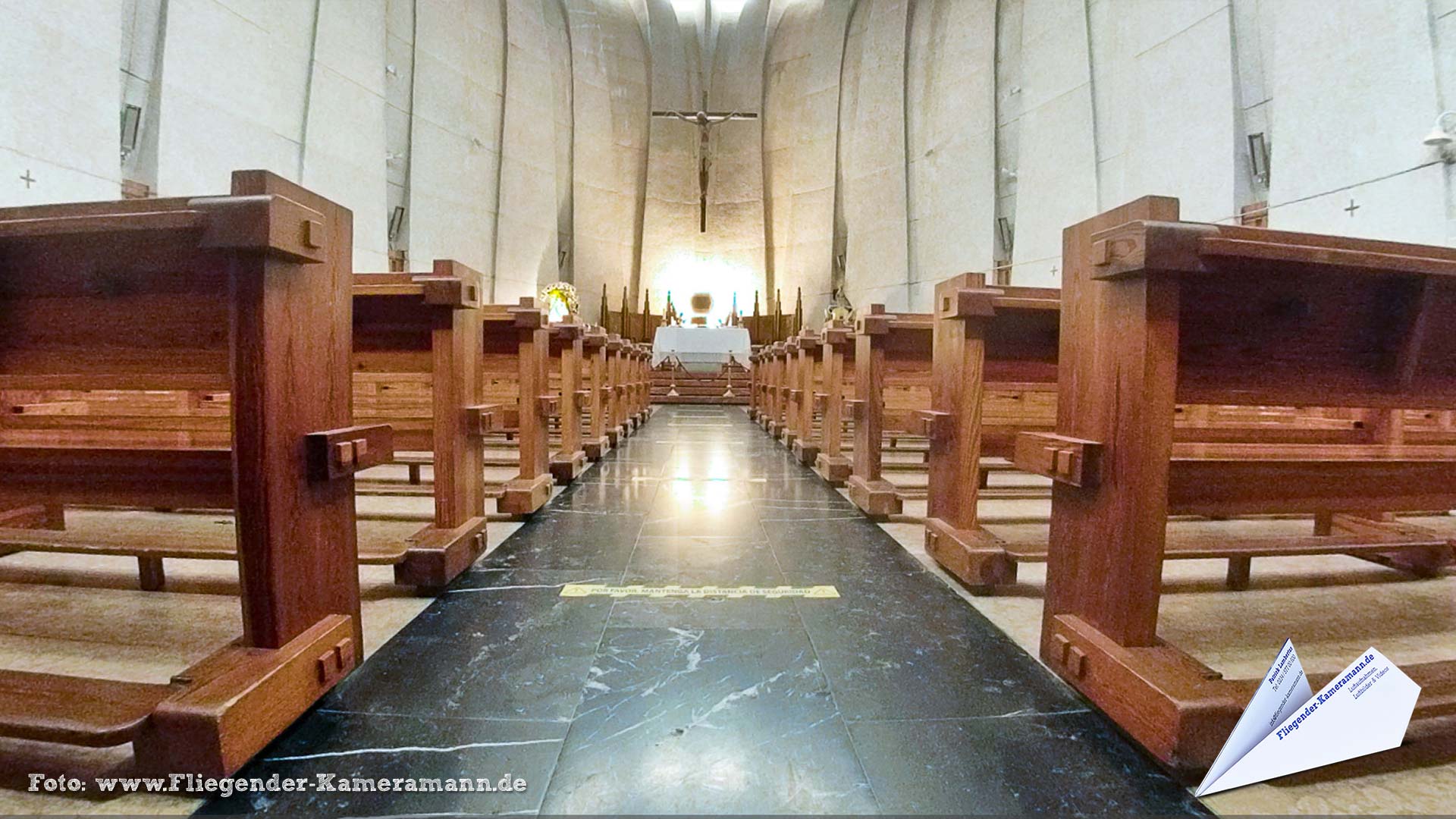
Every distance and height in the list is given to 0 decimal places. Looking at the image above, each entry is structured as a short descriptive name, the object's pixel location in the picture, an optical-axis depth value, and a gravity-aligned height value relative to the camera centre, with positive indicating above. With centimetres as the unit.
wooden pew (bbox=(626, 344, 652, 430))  642 +11
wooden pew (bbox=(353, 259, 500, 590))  190 +4
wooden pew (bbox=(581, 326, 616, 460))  430 -1
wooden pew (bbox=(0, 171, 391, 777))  98 -3
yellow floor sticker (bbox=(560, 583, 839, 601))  181 -58
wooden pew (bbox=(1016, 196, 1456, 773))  110 +2
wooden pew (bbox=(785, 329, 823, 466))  429 +1
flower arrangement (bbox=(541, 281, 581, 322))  1134 +175
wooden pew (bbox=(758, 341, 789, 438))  587 +6
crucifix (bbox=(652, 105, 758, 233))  1374 +587
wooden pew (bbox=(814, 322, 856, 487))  357 -3
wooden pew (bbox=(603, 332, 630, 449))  507 -1
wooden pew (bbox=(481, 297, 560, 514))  267 -6
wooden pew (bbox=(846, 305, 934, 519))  274 -5
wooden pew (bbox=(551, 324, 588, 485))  341 -2
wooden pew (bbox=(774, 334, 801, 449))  497 +2
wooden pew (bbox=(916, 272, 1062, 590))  193 +5
